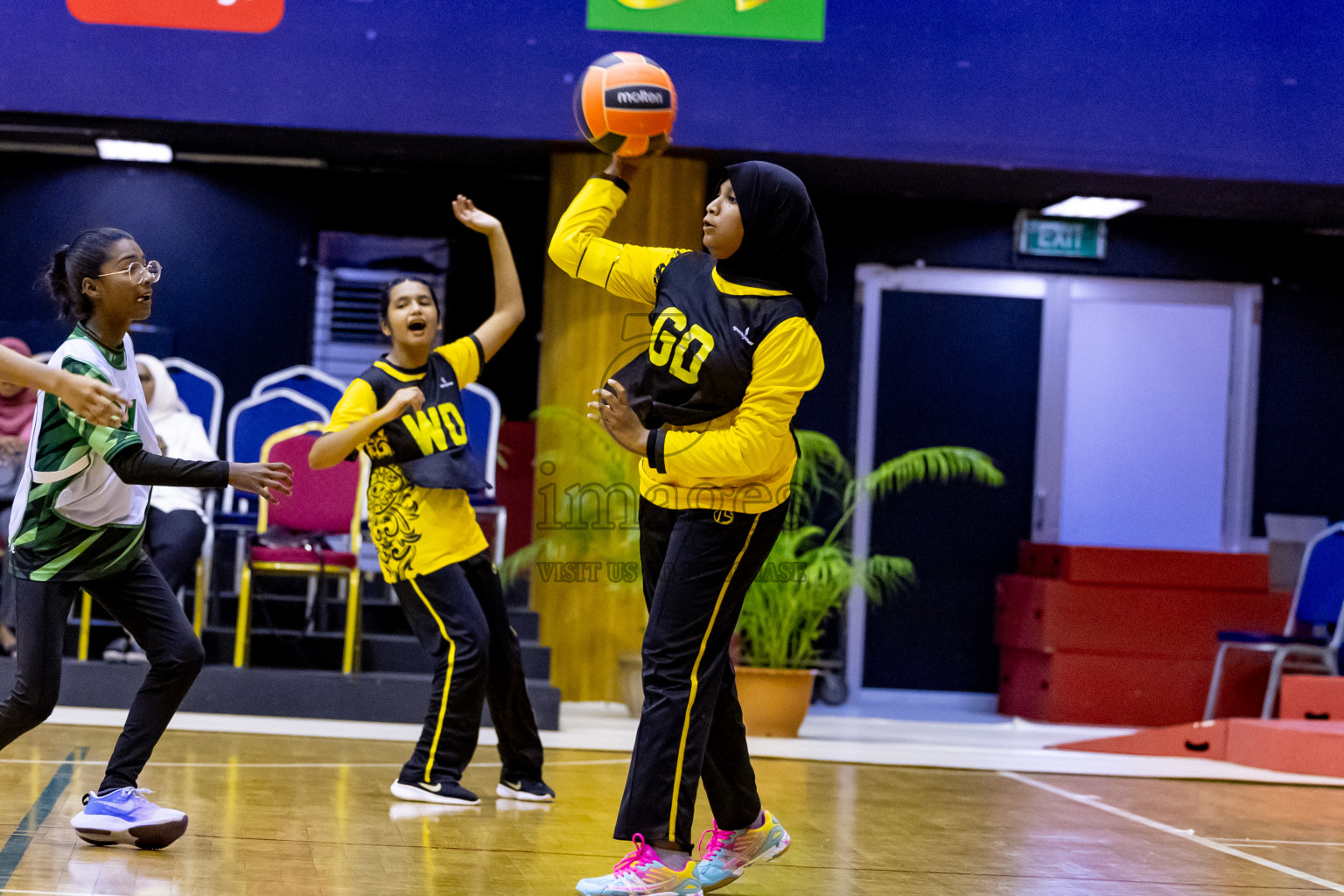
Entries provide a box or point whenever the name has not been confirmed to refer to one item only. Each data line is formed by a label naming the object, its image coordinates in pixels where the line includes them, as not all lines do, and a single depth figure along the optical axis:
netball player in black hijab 5.87
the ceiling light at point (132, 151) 16.06
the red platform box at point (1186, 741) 12.95
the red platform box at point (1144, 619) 16.31
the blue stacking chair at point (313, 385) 15.36
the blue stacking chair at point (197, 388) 14.86
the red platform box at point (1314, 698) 12.98
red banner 13.80
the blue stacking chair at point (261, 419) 14.26
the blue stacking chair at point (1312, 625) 15.03
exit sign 17.54
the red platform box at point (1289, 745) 11.66
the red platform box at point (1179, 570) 16.34
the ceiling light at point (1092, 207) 16.36
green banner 14.09
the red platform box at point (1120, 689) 16.36
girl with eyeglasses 6.29
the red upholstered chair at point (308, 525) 12.54
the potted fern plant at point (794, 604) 13.03
